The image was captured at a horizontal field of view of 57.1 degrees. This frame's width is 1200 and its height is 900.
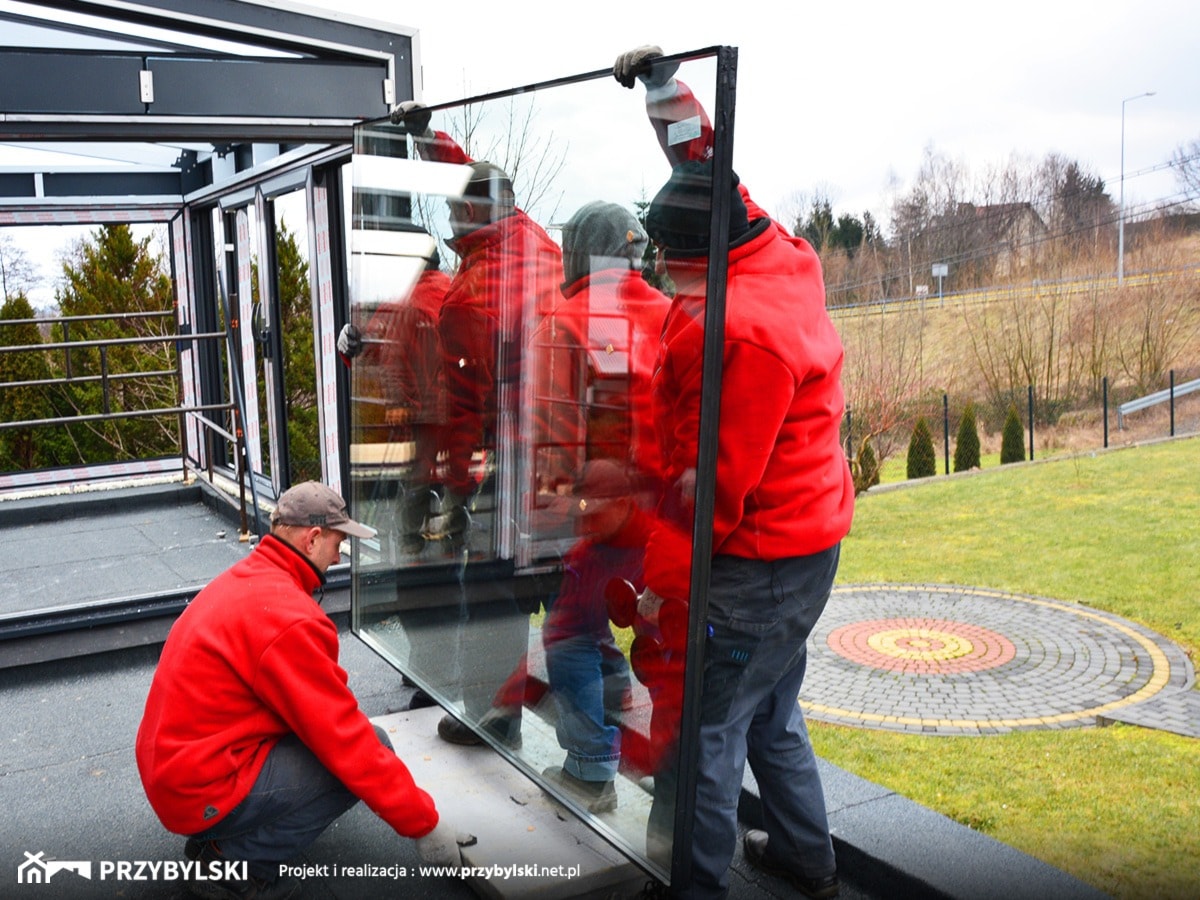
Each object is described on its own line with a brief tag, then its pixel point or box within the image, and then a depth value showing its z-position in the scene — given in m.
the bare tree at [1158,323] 18.48
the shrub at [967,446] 17.39
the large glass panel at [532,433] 2.46
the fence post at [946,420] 17.36
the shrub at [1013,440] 17.38
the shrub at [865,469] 15.47
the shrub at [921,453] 17.25
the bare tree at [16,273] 10.01
